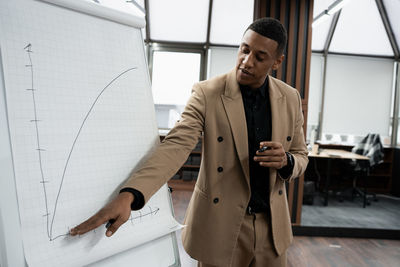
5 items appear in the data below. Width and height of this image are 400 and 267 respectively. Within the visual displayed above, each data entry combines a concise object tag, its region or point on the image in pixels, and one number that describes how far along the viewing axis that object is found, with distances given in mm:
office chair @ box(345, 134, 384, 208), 4262
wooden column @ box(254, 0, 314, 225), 3074
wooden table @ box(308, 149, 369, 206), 3961
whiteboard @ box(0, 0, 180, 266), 615
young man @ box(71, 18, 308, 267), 1074
